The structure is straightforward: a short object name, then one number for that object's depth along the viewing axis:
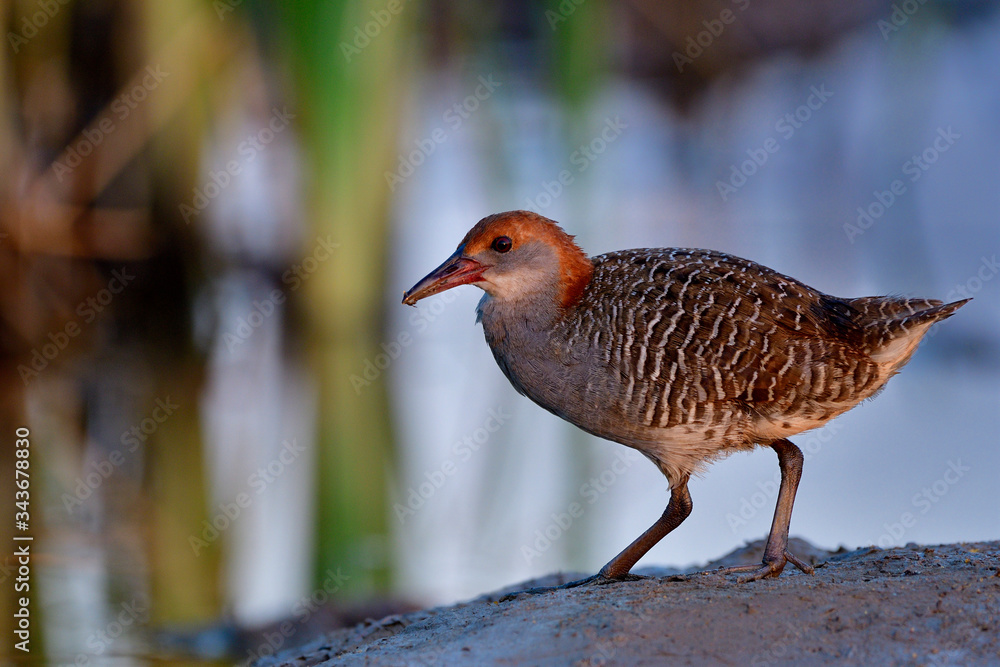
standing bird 7.68
